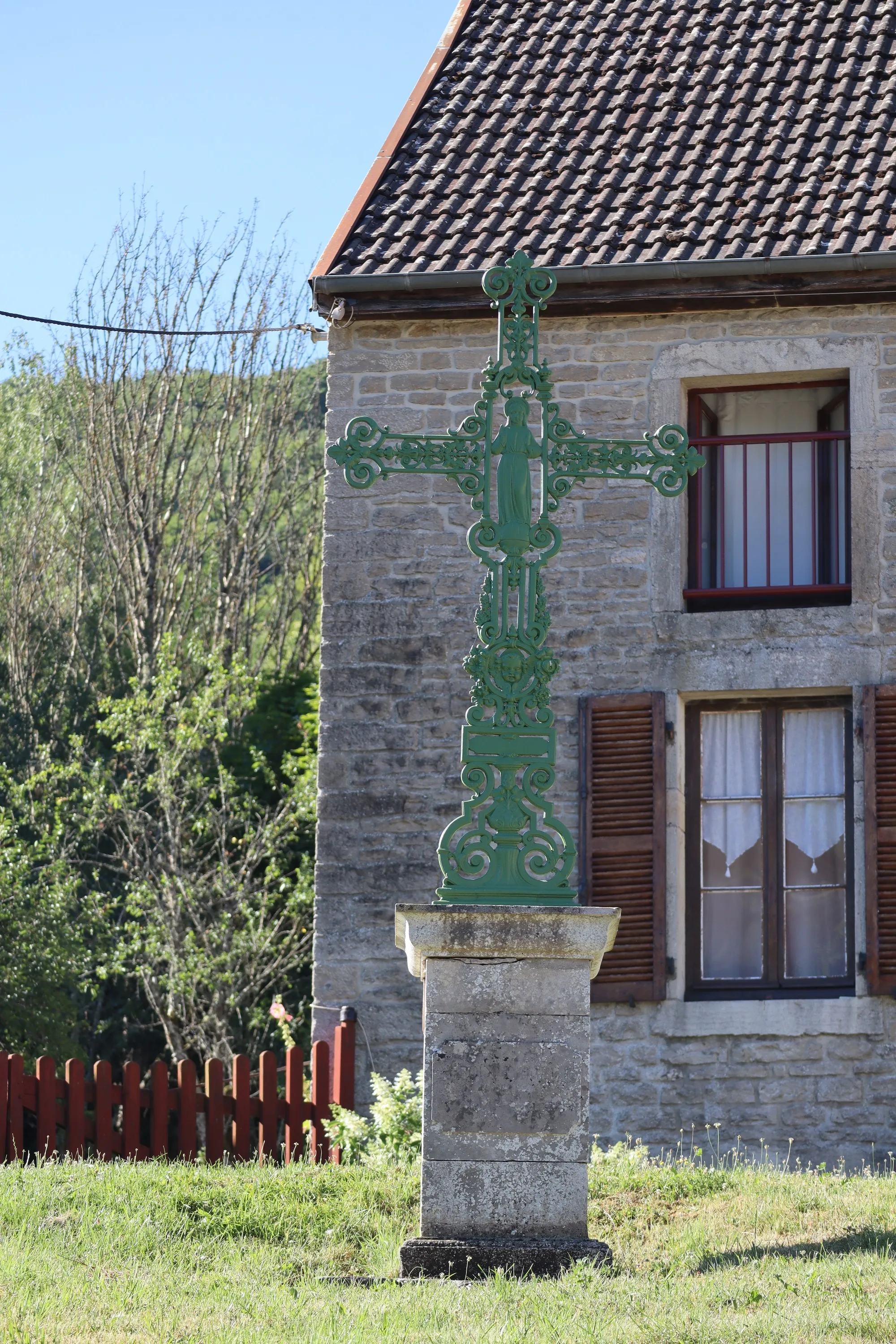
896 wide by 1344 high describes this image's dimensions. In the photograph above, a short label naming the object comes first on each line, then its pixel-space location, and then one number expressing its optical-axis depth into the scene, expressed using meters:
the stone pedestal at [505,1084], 11.85
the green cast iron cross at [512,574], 12.43
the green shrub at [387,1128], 17.62
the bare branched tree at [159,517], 38.97
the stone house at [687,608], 19.08
